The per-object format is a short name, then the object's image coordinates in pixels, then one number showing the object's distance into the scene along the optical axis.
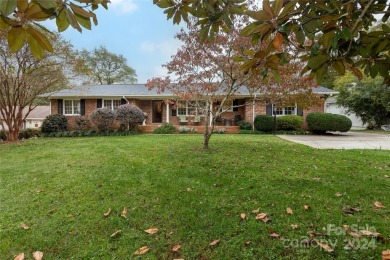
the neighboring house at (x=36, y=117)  23.45
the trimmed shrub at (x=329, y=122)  14.20
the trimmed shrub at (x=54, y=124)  15.56
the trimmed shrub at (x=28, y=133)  15.24
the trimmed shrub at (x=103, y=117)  14.59
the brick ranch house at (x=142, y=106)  16.86
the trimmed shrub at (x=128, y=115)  14.88
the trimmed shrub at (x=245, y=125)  16.00
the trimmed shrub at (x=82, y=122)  15.65
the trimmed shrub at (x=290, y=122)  15.11
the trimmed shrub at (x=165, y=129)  15.99
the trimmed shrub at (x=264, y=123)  15.12
